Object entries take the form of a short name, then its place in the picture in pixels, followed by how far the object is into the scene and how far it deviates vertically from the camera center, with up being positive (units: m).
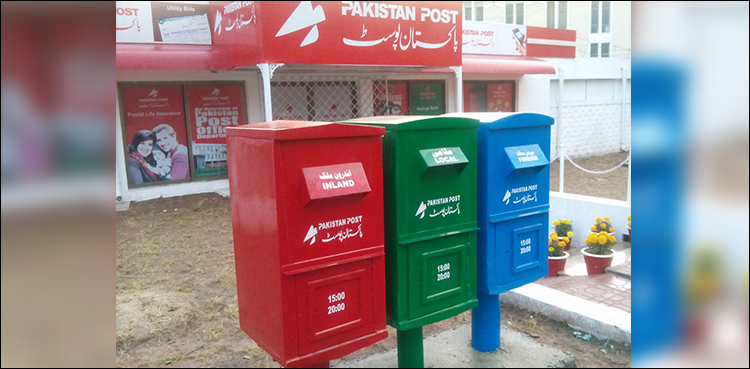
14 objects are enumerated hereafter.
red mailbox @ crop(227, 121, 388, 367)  2.51 -0.55
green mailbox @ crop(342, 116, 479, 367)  2.89 -0.57
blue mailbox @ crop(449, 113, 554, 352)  3.26 -0.57
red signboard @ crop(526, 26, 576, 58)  14.45 +2.09
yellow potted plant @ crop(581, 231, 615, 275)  5.89 -1.57
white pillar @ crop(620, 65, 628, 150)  16.73 +0.26
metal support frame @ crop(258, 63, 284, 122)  8.05 +0.73
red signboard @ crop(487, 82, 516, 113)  14.03 +0.57
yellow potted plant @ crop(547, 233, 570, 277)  6.01 -1.61
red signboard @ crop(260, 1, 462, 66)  8.13 +1.54
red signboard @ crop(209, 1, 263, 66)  8.09 +1.62
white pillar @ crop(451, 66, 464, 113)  10.49 +0.77
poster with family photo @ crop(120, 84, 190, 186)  9.14 -0.04
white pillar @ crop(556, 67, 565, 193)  7.81 -0.41
